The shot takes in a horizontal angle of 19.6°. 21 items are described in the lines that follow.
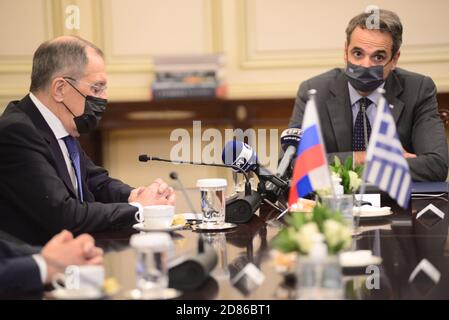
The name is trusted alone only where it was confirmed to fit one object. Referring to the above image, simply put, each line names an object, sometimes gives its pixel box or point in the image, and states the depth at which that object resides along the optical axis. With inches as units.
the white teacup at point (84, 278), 116.4
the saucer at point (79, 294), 112.9
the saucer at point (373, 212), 186.4
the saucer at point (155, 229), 176.5
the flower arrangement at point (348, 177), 184.8
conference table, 115.3
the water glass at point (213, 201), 181.9
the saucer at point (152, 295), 112.5
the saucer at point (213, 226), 176.3
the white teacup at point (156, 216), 177.1
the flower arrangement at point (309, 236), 106.3
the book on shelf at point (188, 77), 359.6
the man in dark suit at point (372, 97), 254.7
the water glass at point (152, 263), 112.9
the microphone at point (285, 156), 201.0
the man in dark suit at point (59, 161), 171.7
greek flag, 130.1
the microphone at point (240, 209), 186.4
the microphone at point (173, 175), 152.1
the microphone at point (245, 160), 196.8
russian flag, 132.2
